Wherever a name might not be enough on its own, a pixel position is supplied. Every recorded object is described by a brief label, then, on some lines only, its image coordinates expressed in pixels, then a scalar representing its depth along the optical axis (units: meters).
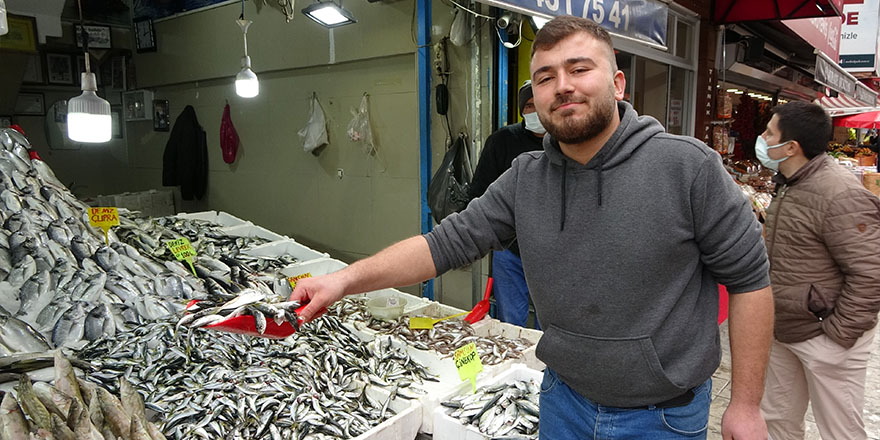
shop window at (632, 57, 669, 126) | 6.60
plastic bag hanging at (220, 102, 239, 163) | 9.02
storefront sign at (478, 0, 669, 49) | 3.32
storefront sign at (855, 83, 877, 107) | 14.80
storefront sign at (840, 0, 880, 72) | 11.98
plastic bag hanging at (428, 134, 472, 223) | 5.26
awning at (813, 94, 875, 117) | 14.83
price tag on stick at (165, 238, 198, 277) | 3.90
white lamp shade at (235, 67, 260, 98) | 4.52
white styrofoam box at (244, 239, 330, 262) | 5.31
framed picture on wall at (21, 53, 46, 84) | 10.52
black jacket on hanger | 9.79
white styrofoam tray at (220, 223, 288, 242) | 5.89
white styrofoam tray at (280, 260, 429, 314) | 4.49
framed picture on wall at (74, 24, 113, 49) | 10.51
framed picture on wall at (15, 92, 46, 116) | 10.55
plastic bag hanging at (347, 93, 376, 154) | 6.90
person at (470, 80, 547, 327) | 4.16
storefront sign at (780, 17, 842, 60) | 8.23
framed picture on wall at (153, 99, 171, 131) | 10.62
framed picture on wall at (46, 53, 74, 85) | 10.86
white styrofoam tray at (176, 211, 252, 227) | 6.32
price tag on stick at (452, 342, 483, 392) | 2.72
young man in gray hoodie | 1.61
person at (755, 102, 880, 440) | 2.80
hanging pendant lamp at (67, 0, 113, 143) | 3.31
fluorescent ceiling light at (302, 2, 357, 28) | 5.24
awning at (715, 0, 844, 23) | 6.89
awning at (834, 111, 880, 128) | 14.07
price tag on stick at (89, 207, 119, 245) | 3.95
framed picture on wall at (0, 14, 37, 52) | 9.52
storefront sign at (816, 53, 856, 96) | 9.27
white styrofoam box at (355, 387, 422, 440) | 2.51
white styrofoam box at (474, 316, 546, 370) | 3.77
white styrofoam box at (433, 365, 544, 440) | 2.53
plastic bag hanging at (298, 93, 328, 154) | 7.47
